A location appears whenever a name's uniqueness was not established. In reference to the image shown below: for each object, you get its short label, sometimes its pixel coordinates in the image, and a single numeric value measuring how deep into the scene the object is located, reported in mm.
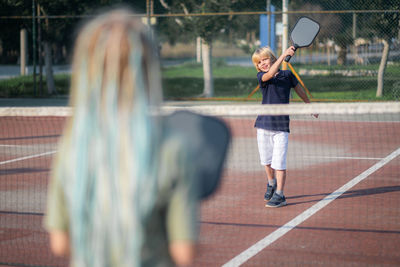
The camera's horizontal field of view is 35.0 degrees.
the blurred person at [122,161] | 1787
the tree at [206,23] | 19391
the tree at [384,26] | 18062
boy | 6965
